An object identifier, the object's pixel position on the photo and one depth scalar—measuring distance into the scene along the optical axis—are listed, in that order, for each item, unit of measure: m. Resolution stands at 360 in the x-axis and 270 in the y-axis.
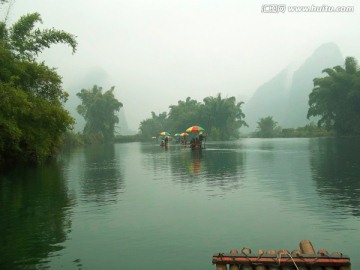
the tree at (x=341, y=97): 70.44
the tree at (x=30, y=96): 21.86
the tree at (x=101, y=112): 104.19
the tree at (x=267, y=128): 114.00
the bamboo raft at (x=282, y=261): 4.67
